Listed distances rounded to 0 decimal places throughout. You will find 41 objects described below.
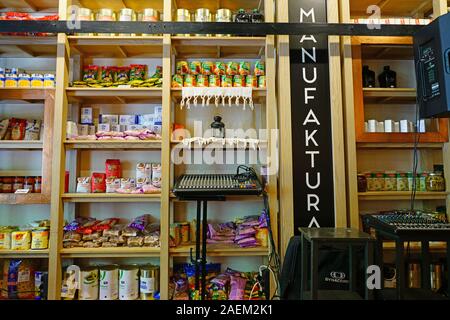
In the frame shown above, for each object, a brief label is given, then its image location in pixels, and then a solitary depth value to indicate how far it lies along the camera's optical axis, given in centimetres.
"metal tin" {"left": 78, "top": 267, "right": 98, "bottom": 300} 211
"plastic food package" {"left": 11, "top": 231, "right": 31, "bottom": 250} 209
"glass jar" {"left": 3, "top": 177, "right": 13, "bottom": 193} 220
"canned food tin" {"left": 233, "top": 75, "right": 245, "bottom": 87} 223
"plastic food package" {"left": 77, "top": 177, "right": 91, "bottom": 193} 217
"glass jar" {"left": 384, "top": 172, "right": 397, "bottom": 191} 226
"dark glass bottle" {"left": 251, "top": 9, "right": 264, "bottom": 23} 224
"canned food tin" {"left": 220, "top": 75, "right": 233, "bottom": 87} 224
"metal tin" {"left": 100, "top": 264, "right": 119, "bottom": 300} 211
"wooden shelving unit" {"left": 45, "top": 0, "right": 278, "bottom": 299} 206
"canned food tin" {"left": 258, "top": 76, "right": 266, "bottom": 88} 223
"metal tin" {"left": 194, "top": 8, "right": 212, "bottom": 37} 227
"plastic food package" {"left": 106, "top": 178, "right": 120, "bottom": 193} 216
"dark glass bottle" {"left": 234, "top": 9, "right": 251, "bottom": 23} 223
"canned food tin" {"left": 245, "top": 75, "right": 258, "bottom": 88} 224
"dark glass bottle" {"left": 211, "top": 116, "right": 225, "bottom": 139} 226
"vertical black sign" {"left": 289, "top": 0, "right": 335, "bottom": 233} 211
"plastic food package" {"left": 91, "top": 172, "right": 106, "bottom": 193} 218
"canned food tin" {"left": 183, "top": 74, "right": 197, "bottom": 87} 222
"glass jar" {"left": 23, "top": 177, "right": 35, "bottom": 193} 217
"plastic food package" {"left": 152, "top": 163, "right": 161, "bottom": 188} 219
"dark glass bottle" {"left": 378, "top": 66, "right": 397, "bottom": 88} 238
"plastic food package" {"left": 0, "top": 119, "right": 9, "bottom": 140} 223
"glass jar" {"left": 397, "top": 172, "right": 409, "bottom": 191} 225
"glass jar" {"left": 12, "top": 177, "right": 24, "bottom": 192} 219
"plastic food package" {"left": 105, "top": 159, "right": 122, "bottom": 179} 231
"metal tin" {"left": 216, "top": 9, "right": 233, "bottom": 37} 228
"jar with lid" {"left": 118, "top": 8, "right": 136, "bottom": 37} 222
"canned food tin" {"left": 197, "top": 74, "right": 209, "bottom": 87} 223
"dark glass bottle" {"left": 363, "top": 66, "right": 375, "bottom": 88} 236
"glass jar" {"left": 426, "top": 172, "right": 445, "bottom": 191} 223
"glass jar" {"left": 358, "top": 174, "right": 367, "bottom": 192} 223
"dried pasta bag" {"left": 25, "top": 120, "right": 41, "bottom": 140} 225
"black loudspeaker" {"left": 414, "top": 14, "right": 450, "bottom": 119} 174
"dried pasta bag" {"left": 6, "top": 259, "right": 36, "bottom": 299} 215
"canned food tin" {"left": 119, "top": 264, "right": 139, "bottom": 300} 211
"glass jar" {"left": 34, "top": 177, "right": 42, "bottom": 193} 219
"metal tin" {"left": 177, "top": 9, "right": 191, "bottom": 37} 226
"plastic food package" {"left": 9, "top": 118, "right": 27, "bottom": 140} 225
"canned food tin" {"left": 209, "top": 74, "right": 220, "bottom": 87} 224
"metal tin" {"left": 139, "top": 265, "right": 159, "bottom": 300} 212
